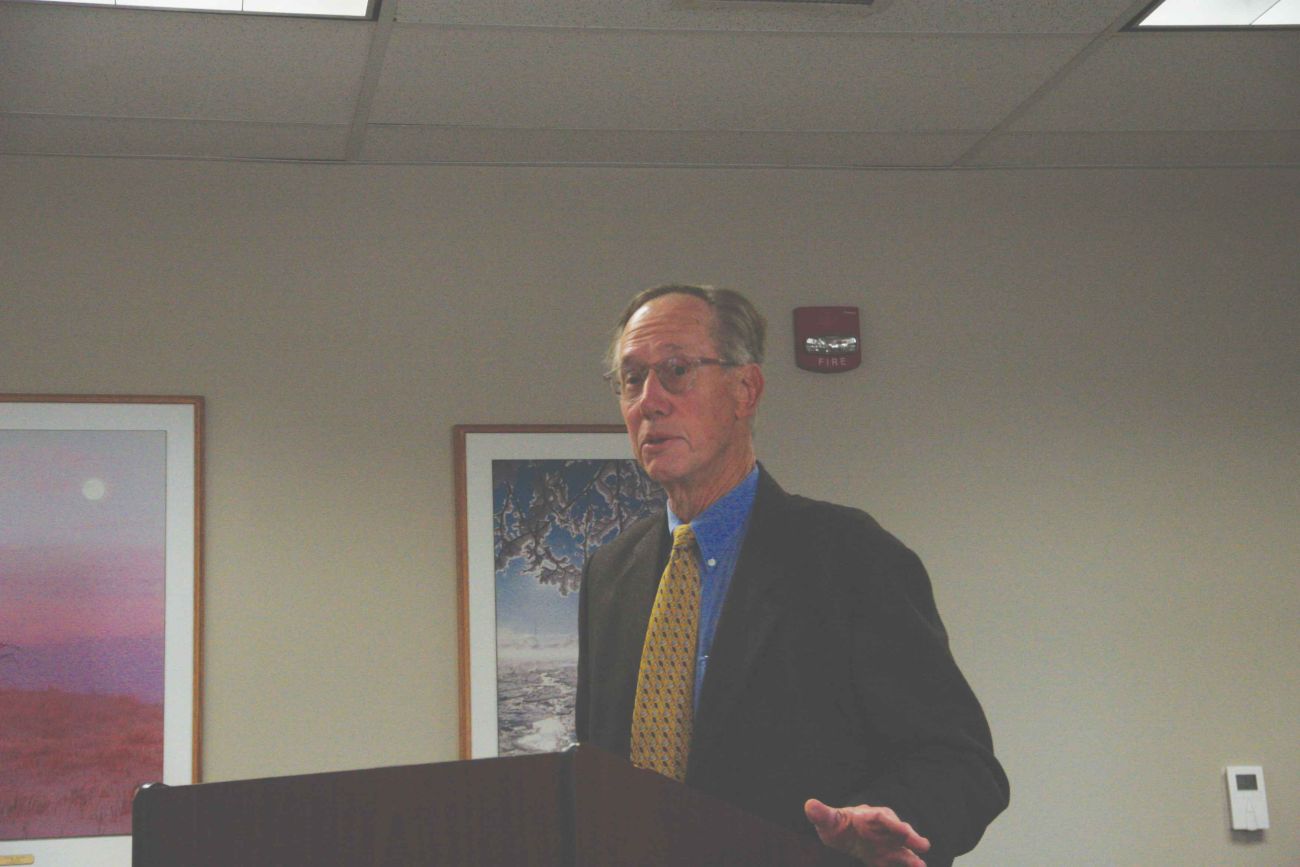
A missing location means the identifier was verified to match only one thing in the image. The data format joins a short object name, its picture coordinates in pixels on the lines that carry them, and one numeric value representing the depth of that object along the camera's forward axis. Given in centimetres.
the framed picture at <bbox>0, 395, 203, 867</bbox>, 296
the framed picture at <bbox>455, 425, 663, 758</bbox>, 315
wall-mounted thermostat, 340
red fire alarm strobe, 342
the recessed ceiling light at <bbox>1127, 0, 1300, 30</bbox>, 273
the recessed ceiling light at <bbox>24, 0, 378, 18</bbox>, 254
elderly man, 144
